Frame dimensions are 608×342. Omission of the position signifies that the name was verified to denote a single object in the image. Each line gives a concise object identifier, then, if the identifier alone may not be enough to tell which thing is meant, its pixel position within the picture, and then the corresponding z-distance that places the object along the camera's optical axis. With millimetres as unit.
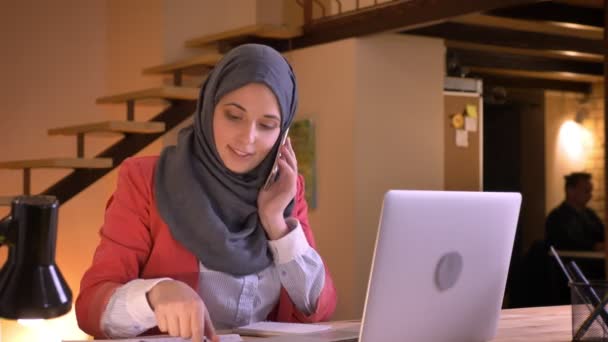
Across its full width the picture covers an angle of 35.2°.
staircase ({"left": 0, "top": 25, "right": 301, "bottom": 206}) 5895
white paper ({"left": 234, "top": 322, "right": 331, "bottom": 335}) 1966
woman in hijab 2131
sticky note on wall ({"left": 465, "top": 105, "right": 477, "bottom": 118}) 6312
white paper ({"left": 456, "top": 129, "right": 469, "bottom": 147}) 6223
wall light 9219
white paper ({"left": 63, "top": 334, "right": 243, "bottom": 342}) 1810
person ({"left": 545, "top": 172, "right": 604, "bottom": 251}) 7027
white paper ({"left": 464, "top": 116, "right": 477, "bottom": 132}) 6285
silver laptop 1550
